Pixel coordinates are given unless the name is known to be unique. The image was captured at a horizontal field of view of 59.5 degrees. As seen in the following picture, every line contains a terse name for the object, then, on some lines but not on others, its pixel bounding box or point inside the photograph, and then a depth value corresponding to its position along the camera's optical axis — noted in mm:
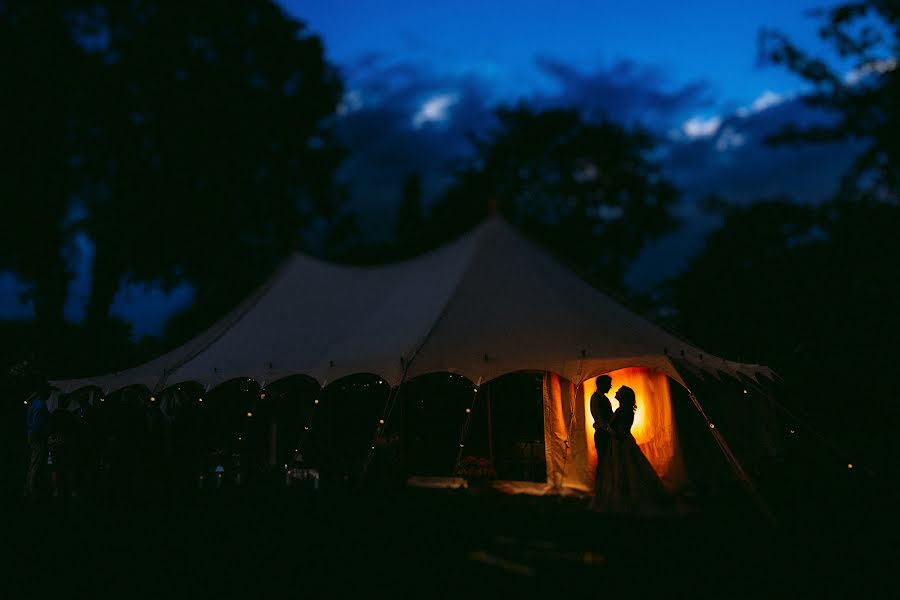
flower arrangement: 9688
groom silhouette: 7848
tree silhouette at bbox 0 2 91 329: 15977
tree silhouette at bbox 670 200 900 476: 14852
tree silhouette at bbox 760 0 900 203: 16062
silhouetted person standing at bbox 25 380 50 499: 9727
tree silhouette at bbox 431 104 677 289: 28516
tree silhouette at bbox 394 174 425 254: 30797
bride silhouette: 7512
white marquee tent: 8766
